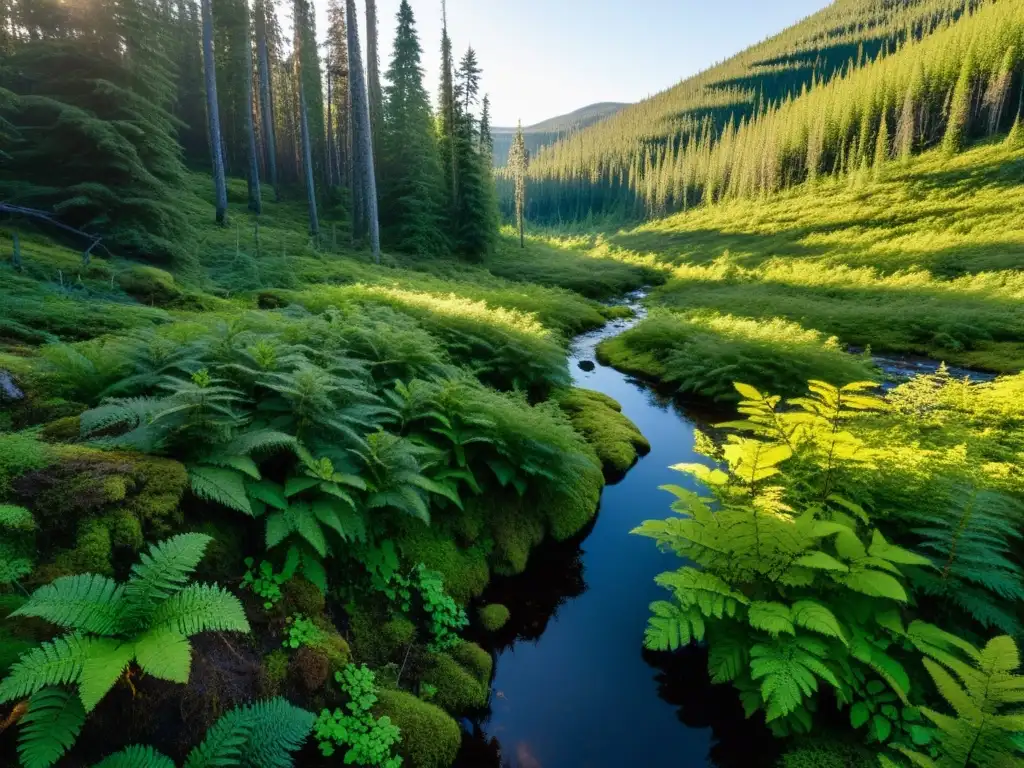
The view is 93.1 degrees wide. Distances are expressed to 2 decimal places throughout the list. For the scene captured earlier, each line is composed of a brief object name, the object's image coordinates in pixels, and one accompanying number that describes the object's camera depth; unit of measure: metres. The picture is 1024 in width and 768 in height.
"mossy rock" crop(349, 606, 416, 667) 4.41
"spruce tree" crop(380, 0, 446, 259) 30.53
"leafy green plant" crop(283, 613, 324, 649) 3.88
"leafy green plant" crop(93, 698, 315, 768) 2.61
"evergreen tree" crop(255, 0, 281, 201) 28.48
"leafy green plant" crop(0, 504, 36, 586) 2.99
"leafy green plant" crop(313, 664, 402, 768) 3.53
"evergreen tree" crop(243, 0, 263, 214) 26.34
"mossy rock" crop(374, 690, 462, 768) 3.82
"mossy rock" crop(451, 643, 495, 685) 4.81
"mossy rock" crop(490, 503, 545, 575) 6.33
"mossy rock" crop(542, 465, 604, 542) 7.25
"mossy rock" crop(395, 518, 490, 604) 5.45
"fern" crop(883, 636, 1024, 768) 2.81
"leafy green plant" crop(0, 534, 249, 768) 2.38
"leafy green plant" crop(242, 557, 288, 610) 4.00
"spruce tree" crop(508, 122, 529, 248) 58.44
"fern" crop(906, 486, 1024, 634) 4.19
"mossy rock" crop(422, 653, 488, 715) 4.45
